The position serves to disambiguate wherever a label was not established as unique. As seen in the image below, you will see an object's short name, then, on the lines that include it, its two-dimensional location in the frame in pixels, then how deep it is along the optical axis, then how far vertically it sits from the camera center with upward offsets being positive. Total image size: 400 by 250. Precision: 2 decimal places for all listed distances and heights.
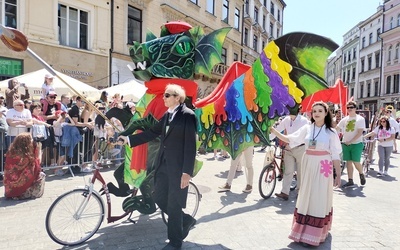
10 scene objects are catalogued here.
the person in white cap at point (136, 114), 3.98 +0.01
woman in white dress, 3.81 -0.79
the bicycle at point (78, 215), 3.49 -1.16
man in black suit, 3.31 -0.46
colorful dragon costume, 3.90 +0.42
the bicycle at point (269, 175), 5.80 -1.09
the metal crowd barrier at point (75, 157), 7.03 -1.03
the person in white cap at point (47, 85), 8.20 +0.73
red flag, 8.96 +0.70
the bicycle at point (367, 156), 8.88 -1.04
